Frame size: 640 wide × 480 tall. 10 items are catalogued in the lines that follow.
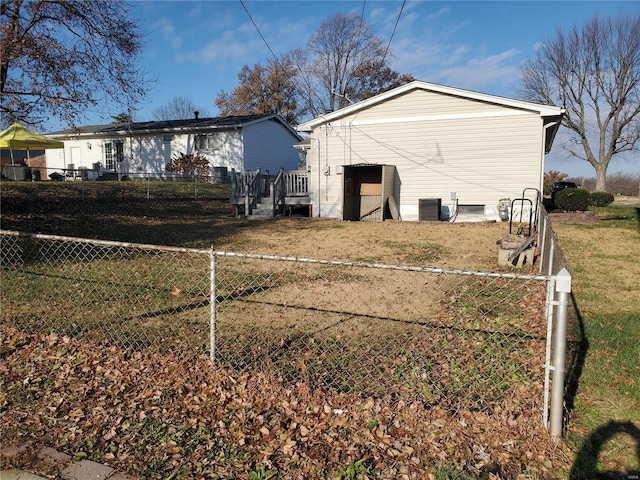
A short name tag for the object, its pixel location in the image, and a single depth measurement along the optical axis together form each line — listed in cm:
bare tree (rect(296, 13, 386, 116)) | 4166
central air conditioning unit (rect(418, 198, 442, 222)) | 1520
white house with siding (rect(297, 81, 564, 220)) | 1438
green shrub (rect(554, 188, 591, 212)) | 1581
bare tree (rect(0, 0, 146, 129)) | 1031
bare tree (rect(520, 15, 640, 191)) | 3228
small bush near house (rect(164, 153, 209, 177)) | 2500
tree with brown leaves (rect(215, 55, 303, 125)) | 4238
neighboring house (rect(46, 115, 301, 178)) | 2597
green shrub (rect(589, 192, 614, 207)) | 1870
